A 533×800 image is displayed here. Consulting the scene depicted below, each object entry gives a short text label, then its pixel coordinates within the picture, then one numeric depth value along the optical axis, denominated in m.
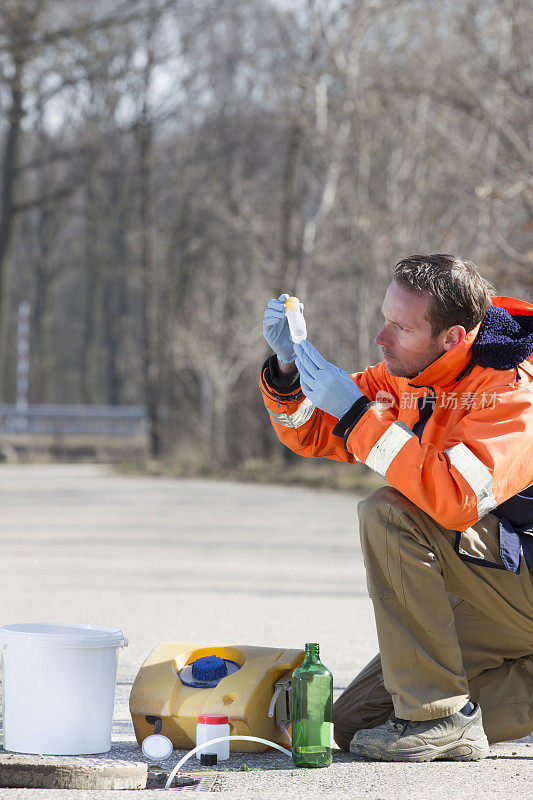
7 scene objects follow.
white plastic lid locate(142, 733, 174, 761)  7.04
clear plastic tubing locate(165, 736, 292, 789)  6.53
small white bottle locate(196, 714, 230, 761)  7.07
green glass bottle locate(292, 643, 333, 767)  6.99
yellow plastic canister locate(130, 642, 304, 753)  7.19
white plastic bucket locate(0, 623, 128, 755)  6.92
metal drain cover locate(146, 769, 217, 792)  6.49
